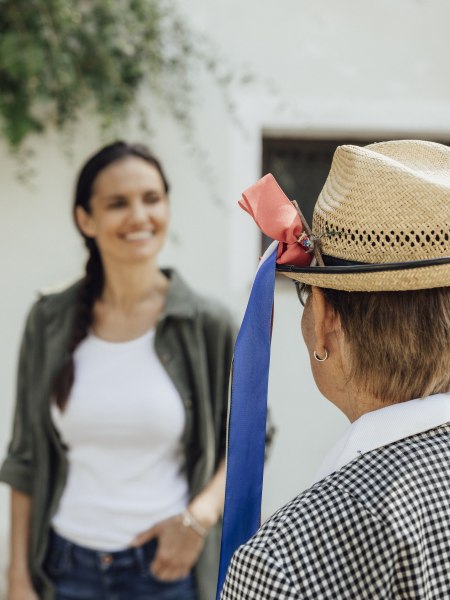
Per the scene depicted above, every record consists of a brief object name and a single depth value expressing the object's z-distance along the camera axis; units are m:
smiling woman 2.19
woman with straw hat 1.39
